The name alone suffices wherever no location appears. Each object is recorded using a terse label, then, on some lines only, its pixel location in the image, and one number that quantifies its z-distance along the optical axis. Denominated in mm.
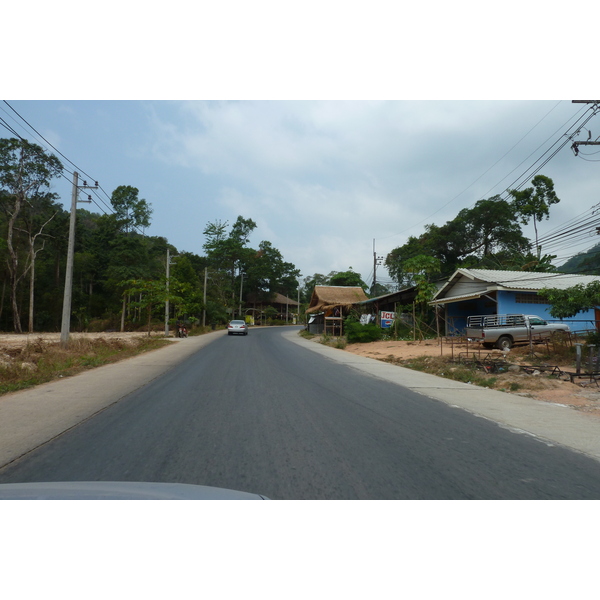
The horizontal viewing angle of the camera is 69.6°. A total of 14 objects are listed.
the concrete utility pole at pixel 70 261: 16931
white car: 35000
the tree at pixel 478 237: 42250
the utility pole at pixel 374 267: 41647
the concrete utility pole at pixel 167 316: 30792
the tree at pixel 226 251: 64312
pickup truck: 18078
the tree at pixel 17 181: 32594
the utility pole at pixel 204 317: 45875
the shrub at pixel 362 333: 26802
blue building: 21578
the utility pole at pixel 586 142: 12326
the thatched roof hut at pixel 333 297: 36594
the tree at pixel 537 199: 38938
